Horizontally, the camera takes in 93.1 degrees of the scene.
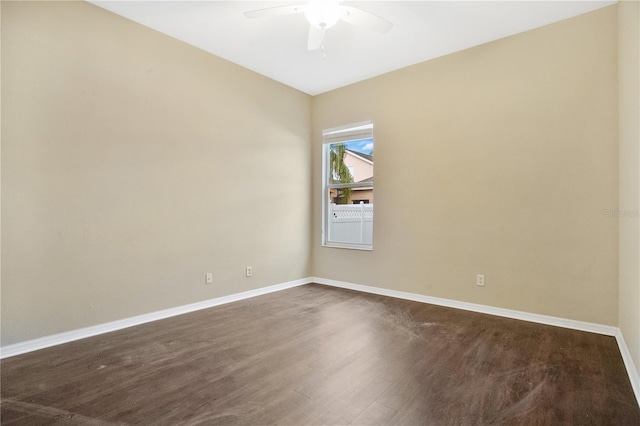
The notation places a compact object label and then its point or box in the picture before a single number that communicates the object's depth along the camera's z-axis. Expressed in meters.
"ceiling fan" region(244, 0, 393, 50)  2.28
